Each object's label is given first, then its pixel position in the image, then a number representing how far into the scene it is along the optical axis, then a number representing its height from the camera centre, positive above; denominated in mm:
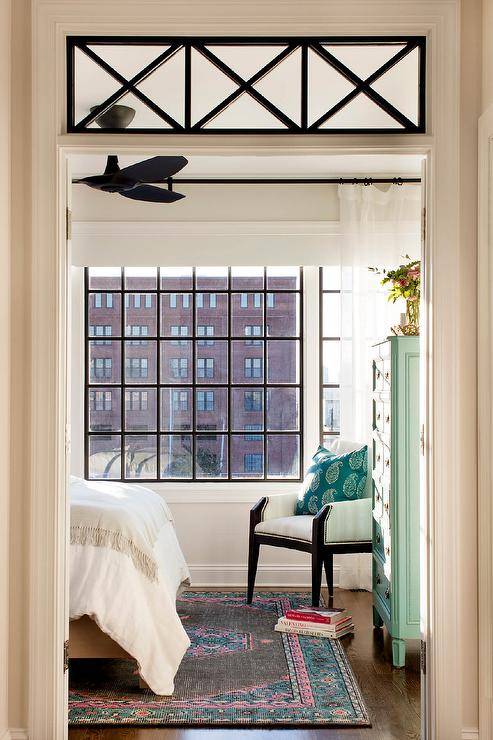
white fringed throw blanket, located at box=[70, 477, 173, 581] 3518 -709
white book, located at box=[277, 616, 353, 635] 4297 -1394
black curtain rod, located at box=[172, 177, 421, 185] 5449 +1312
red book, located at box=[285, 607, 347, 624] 4355 -1361
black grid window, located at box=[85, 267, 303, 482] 5730 -15
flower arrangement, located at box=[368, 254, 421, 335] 3973 +406
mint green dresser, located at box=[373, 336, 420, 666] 3775 -599
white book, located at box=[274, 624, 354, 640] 4285 -1428
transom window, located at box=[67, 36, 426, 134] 2809 +1026
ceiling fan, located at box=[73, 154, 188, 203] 3701 +939
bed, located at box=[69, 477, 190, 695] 3396 -986
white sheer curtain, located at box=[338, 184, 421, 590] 5508 +773
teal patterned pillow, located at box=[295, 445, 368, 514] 4910 -687
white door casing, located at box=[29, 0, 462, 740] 2771 +521
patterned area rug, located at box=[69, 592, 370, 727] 3225 -1413
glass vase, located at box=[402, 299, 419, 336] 3951 +268
